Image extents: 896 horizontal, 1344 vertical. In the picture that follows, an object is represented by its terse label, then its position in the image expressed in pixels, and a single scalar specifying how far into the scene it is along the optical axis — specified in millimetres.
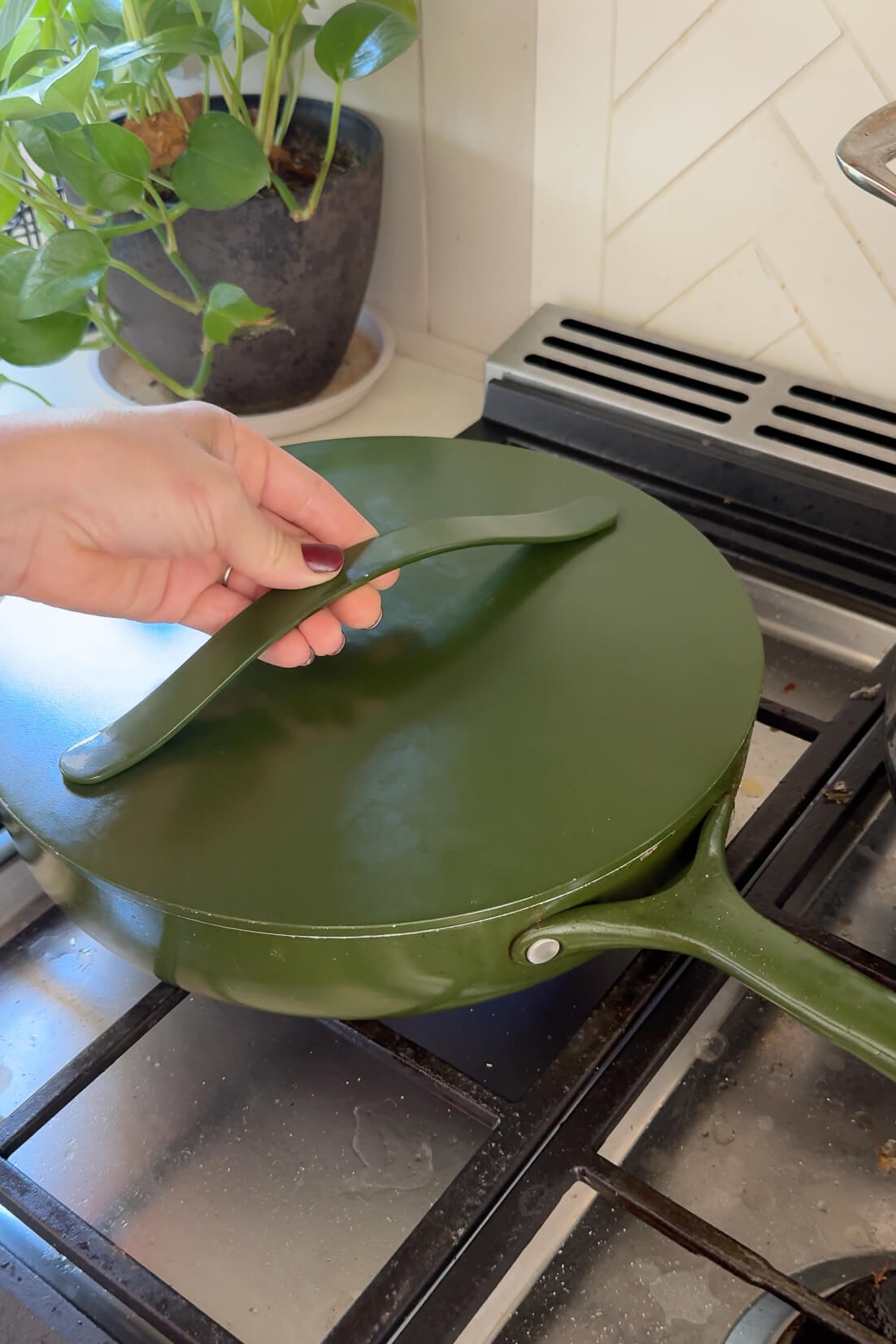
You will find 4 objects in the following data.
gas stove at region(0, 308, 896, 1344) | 396
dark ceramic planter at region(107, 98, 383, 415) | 698
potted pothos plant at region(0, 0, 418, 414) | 616
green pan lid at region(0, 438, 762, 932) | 389
